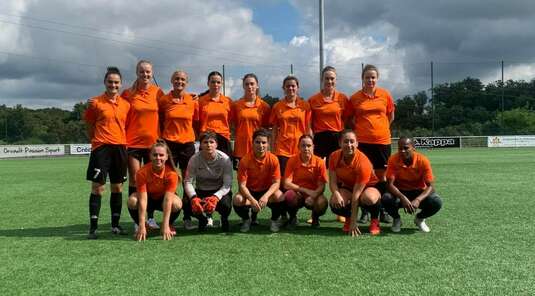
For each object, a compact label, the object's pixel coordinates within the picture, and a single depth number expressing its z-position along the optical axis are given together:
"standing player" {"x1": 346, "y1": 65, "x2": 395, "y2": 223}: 5.45
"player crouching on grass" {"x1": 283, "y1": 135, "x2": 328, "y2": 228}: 5.27
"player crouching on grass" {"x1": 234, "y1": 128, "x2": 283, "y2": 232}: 5.19
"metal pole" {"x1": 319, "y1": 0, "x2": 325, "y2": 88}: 16.11
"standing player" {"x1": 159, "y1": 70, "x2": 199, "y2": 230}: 5.42
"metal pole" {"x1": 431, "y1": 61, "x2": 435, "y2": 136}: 45.14
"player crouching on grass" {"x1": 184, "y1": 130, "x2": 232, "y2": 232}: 5.07
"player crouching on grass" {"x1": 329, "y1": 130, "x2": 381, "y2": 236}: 4.98
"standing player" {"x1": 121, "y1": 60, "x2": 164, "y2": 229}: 5.24
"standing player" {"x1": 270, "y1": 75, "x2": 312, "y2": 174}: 5.56
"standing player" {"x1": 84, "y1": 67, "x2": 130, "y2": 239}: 5.00
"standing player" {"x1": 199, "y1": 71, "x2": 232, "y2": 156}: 5.57
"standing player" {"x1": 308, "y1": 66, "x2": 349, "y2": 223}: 5.65
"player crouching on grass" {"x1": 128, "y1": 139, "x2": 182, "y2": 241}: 4.88
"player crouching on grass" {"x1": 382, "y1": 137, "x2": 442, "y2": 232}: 5.08
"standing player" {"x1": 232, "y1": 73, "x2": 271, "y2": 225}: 5.63
